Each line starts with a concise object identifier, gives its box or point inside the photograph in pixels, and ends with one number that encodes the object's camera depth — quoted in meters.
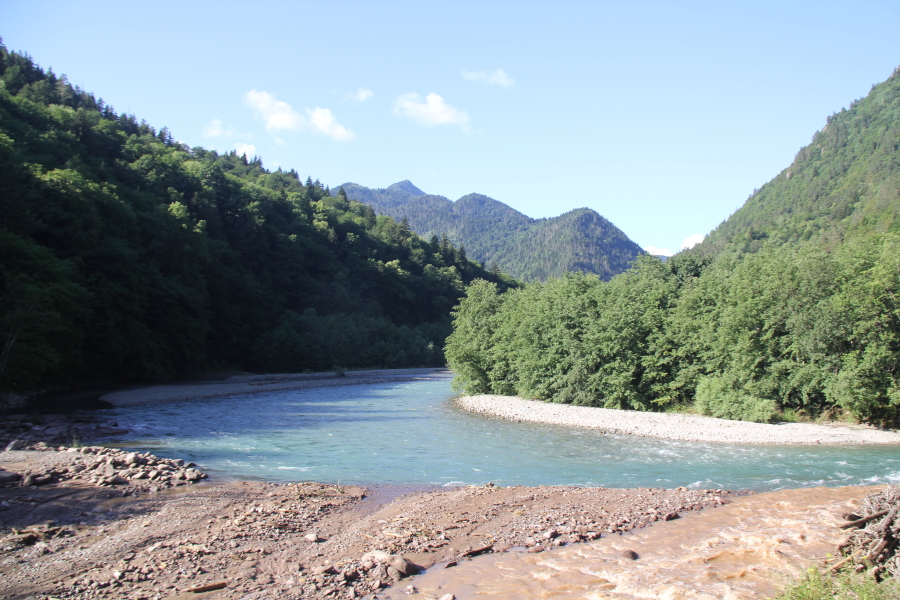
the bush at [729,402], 24.88
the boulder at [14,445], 17.85
